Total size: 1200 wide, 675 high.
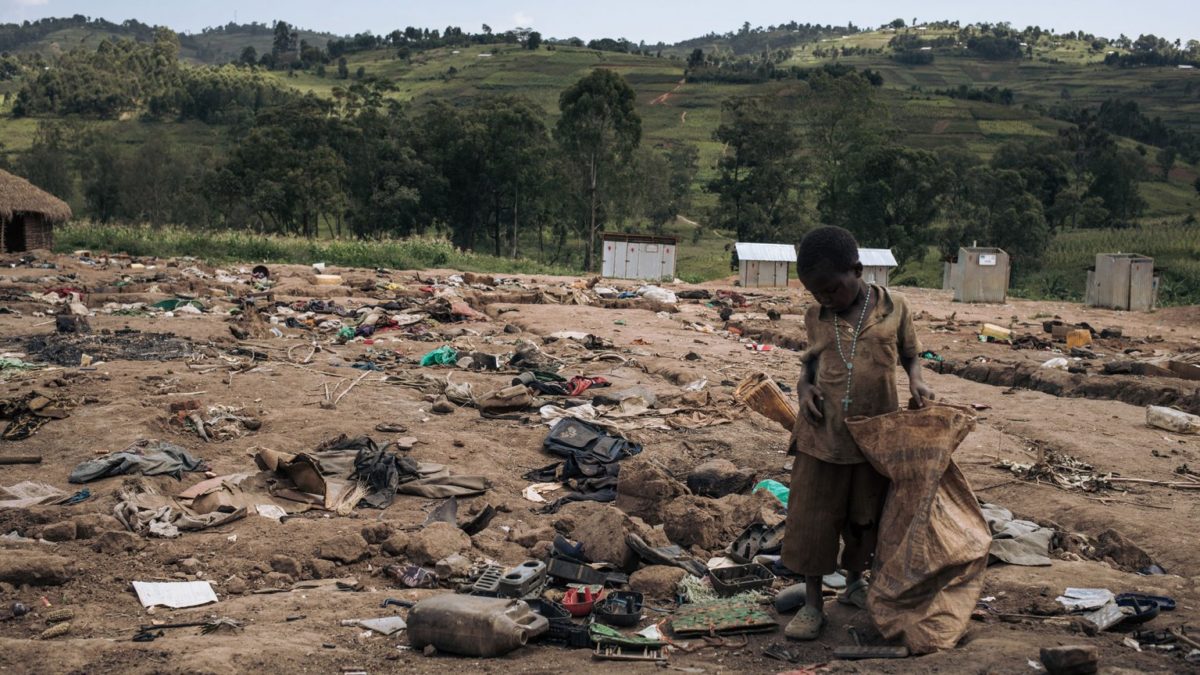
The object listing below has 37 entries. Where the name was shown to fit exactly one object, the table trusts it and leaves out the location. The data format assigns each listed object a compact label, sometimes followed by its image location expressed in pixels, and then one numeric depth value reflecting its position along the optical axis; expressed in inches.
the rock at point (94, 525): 210.7
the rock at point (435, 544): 207.1
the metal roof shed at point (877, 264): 1075.9
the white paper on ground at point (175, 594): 181.5
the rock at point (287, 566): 201.2
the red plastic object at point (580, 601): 173.8
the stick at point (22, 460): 259.8
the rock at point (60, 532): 208.1
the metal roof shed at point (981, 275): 896.9
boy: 151.7
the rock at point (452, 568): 200.1
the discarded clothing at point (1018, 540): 195.5
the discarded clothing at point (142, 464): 248.7
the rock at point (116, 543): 203.0
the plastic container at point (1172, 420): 339.6
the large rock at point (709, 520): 219.8
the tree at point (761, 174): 1547.7
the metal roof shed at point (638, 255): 1140.5
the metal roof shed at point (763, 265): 1063.0
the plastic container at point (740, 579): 181.2
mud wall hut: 983.0
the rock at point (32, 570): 183.6
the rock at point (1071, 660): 127.6
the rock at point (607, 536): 199.3
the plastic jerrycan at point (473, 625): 153.4
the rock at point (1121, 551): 207.3
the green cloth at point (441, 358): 433.1
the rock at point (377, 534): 217.0
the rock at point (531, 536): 220.5
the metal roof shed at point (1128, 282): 868.6
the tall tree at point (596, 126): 1413.6
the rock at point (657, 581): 186.2
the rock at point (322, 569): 201.6
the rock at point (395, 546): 210.1
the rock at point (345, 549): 207.8
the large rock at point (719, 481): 262.7
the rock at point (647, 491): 238.5
